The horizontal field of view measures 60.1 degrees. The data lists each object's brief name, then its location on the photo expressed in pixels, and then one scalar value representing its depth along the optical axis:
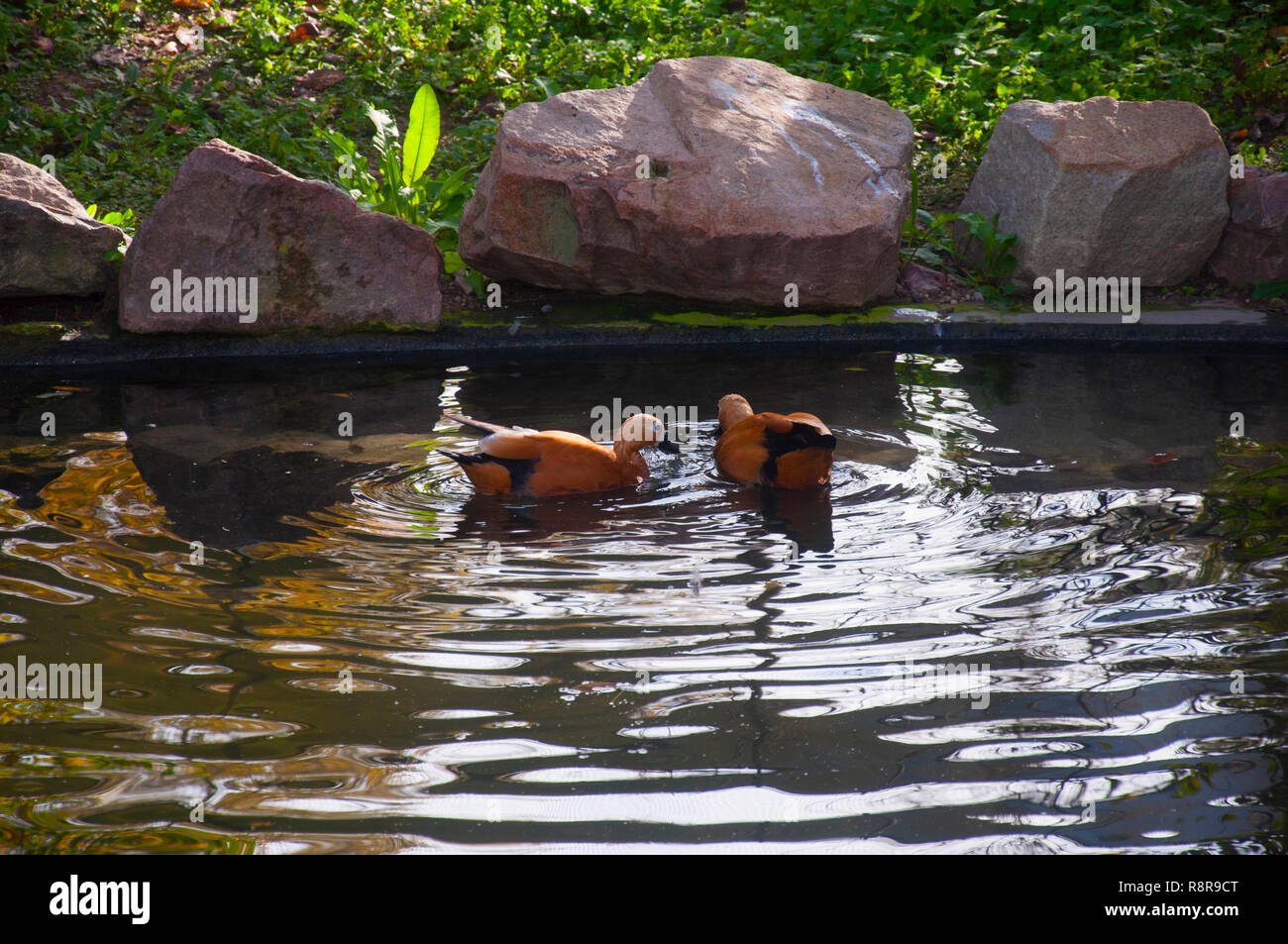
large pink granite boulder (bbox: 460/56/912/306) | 7.12
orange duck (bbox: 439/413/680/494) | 4.69
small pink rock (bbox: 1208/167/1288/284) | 7.76
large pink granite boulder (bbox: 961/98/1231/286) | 7.63
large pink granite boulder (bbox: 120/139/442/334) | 7.06
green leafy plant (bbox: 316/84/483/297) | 8.27
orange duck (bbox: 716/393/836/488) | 4.64
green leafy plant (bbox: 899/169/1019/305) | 7.93
